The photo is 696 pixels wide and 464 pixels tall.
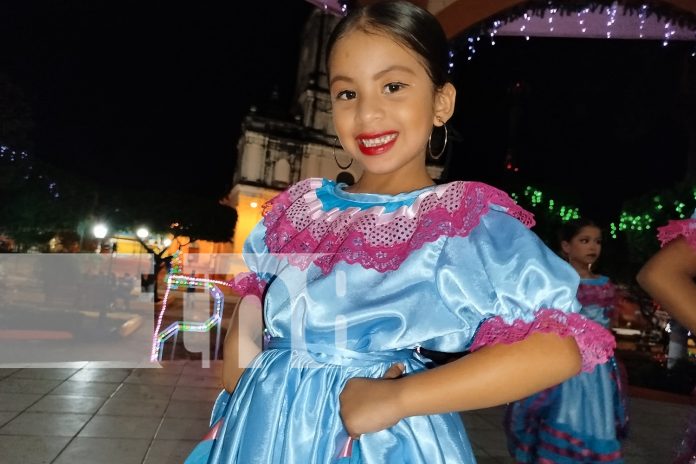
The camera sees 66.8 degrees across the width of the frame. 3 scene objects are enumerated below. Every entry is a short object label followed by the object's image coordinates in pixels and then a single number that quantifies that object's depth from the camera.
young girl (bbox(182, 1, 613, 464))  0.98
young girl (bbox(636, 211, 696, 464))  1.95
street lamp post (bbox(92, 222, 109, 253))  17.14
